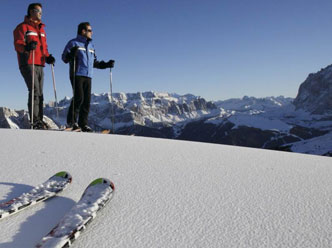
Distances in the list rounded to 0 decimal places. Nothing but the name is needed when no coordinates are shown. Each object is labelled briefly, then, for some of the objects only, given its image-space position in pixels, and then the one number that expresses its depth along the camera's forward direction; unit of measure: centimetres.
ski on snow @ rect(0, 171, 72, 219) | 207
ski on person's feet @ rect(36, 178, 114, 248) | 161
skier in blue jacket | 736
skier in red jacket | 656
